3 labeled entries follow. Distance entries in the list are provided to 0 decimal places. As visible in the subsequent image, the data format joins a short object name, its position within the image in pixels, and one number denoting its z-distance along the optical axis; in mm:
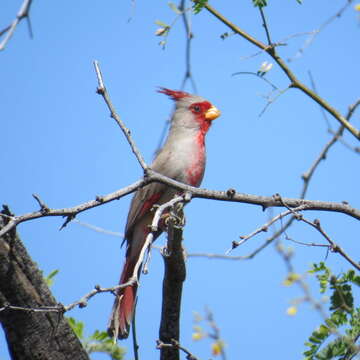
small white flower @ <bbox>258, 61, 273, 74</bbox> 7271
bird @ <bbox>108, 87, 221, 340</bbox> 9437
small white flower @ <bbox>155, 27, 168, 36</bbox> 7461
